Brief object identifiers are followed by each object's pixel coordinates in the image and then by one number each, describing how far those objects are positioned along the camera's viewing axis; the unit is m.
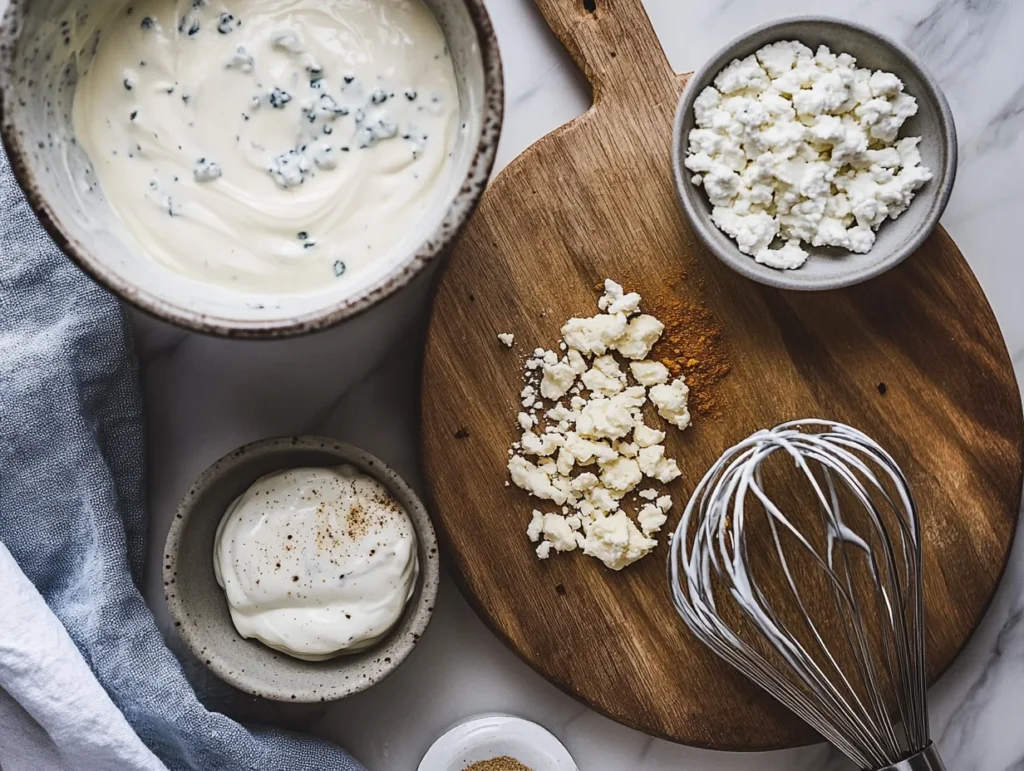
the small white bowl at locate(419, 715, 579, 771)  1.05
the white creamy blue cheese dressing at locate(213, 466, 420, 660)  0.96
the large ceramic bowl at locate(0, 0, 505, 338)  0.79
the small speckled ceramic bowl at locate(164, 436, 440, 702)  0.96
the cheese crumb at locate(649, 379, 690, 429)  1.00
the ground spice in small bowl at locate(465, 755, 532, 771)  1.06
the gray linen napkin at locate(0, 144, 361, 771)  0.98
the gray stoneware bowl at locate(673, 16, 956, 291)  0.95
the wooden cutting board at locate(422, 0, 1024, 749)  1.00
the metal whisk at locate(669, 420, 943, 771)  0.97
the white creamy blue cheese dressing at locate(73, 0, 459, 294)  0.83
